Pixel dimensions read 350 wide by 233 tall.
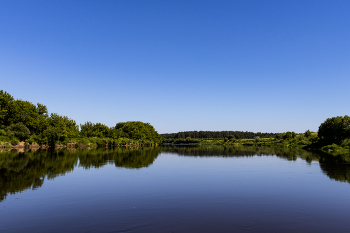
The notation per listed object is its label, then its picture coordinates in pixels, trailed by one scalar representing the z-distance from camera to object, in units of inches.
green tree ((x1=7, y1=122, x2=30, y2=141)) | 2690.2
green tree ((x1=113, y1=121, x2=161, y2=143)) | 5288.4
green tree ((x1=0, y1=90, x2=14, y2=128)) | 2753.4
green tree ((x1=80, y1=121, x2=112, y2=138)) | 4463.6
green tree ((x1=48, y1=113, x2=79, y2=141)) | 3210.4
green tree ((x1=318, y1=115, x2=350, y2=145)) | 2809.1
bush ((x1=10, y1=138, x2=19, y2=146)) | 2593.5
